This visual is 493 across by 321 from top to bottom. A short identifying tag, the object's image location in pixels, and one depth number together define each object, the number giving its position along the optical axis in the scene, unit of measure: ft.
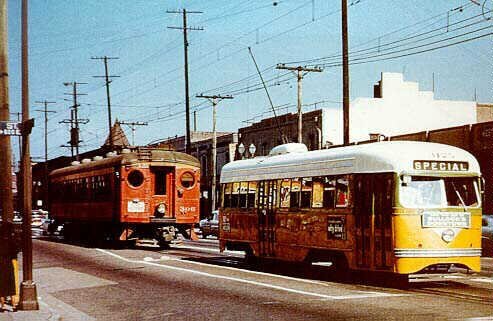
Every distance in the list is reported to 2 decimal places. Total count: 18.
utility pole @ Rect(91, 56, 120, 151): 219.96
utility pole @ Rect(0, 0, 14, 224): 44.14
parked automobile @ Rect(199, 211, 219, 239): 152.36
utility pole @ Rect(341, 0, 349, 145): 99.14
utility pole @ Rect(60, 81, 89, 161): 270.67
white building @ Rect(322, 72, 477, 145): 193.77
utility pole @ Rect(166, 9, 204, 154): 175.40
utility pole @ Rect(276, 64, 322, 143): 154.30
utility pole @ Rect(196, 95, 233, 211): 197.98
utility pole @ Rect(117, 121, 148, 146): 239.11
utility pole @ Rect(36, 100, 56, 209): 308.81
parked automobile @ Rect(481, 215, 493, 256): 92.53
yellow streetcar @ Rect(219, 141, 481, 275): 52.39
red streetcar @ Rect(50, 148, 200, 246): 101.91
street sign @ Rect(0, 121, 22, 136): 43.86
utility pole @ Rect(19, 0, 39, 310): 43.83
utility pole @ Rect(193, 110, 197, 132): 304.09
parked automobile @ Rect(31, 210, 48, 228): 242.23
